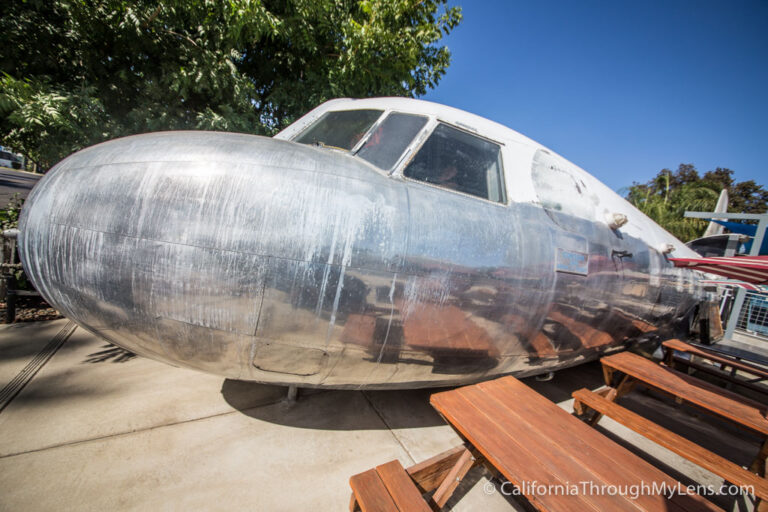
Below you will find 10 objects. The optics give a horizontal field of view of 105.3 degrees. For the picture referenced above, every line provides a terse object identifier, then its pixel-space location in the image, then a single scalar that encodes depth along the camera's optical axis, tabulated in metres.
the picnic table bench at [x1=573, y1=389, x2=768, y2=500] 1.80
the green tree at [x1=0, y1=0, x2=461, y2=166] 4.85
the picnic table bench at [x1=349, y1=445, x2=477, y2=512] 1.47
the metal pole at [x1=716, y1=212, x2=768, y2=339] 6.51
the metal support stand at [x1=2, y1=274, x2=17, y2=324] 3.79
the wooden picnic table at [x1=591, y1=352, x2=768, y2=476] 2.44
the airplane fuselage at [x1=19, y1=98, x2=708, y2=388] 1.51
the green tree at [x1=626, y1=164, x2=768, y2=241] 17.52
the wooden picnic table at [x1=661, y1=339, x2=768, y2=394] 3.90
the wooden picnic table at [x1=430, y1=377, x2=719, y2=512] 1.45
